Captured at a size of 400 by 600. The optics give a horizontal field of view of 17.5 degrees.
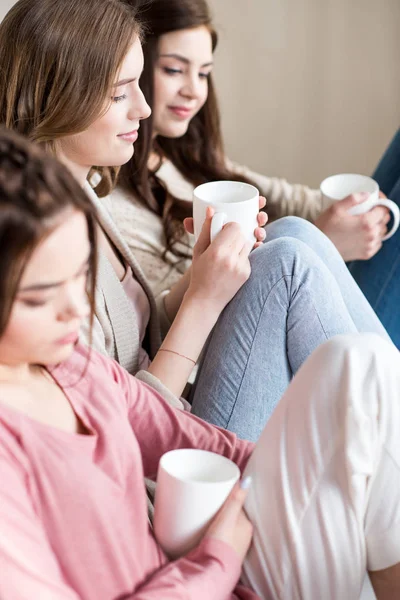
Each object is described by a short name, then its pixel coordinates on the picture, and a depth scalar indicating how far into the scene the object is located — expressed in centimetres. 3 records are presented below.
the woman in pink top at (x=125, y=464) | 128
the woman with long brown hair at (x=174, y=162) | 204
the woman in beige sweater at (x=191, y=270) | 163
